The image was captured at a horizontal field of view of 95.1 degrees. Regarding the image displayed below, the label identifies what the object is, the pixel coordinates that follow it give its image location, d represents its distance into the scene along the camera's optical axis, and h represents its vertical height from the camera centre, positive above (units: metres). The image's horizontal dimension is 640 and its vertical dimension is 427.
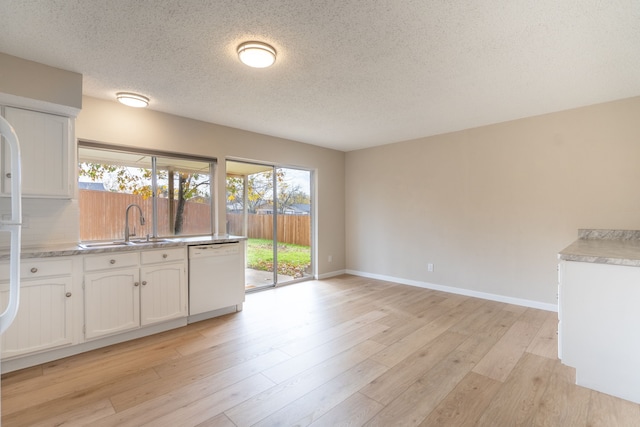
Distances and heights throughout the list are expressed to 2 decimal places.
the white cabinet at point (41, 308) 2.27 -0.78
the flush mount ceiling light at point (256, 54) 2.16 +1.20
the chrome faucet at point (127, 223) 3.22 -0.12
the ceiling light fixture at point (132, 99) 3.02 +1.20
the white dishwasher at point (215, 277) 3.28 -0.76
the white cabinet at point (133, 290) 2.64 -0.76
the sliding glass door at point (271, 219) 4.52 -0.10
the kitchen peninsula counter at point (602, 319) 1.85 -0.71
